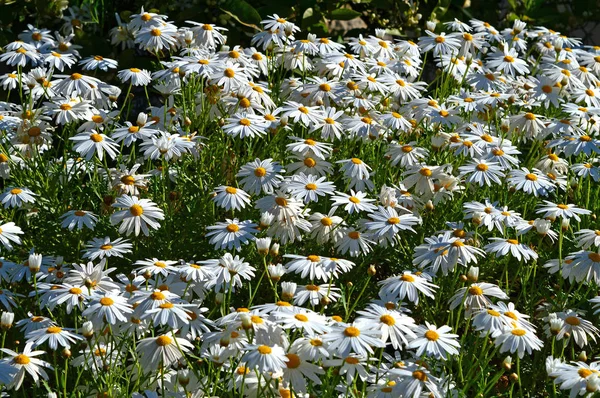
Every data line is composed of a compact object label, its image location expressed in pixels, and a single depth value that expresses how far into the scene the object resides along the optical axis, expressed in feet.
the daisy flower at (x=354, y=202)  10.64
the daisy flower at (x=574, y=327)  9.29
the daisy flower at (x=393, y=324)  8.06
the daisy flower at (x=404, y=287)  9.21
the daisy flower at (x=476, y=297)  9.33
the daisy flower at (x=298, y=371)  7.69
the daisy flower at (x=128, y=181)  11.38
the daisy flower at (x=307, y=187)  10.63
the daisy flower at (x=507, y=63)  14.80
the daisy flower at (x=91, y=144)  11.10
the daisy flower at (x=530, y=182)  11.40
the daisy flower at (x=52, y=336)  8.21
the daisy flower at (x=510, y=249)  10.13
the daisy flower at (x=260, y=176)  10.94
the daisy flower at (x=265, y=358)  7.33
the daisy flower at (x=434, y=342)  8.04
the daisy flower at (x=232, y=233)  10.07
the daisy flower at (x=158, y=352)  8.07
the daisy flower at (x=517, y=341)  8.34
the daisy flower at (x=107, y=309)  8.14
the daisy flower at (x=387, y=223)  10.32
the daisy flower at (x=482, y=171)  11.39
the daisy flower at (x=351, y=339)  7.47
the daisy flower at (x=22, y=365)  8.09
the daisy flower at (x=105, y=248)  10.03
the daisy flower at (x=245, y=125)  11.58
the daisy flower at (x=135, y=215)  10.37
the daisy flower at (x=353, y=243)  10.36
